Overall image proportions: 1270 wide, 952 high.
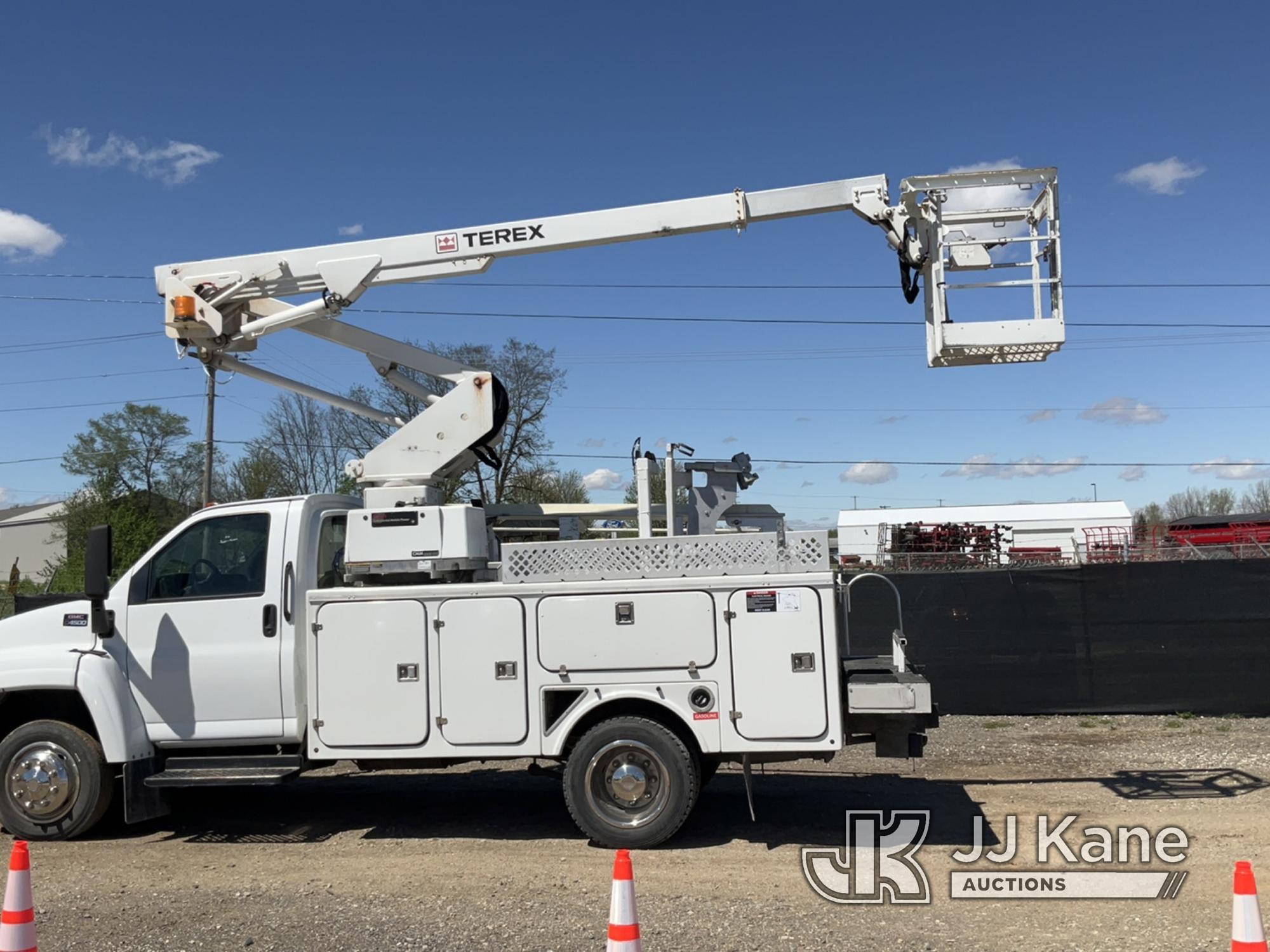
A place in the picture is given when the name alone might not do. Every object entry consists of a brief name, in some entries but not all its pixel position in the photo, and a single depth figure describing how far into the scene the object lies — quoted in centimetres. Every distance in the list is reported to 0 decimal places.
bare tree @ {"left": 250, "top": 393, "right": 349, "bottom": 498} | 3772
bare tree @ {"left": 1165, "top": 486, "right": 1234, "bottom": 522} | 9975
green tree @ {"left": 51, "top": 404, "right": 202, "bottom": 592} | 4387
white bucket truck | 640
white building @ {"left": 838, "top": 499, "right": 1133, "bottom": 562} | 5716
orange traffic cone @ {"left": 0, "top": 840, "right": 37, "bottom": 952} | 365
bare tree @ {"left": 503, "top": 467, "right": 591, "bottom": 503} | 3409
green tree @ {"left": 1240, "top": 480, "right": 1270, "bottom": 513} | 9675
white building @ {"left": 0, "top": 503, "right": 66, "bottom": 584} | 7994
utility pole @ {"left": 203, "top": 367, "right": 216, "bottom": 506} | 2722
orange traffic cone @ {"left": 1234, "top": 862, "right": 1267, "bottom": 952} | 326
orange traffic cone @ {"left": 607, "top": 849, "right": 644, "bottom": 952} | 340
